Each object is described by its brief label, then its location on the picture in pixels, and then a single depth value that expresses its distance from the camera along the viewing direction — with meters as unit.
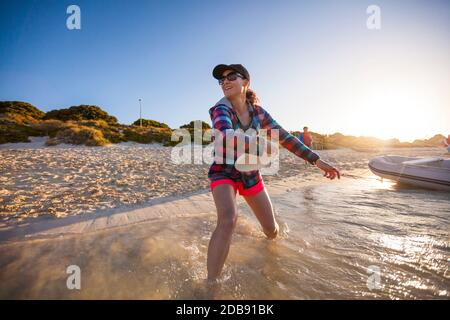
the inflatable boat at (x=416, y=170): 6.60
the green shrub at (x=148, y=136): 18.62
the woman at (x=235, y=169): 1.98
